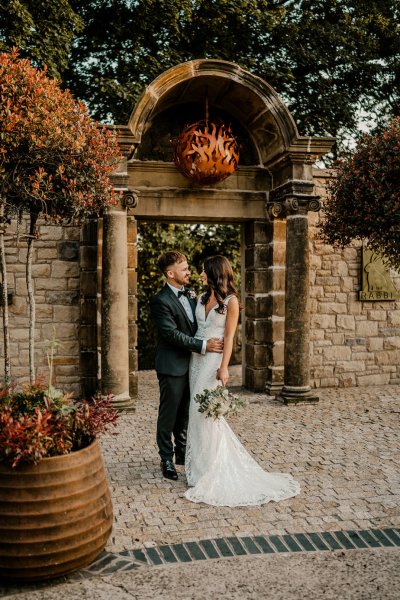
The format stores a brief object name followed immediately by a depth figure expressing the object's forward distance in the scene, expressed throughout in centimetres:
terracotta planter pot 295
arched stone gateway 723
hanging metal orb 770
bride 443
